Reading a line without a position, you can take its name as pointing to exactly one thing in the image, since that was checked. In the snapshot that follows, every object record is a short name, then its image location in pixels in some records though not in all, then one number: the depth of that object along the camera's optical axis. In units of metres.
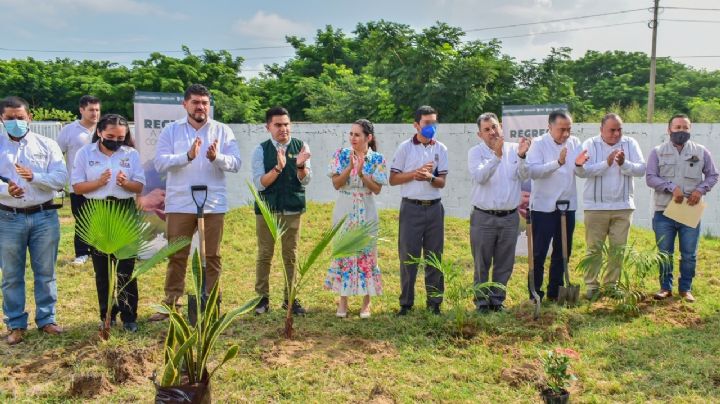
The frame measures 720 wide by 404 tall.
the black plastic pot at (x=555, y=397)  3.49
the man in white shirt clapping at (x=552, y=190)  5.71
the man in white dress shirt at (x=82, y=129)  7.07
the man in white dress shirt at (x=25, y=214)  4.59
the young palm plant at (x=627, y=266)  5.30
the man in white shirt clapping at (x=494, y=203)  5.32
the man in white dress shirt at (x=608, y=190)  5.74
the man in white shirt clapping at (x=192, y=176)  5.03
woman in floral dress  5.26
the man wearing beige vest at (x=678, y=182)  5.86
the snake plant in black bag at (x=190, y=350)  3.17
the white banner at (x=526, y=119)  7.52
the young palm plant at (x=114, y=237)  4.08
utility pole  22.20
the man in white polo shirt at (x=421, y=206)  5.36
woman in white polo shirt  4.89
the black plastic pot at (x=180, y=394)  3.15
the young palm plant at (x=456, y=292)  4.80
